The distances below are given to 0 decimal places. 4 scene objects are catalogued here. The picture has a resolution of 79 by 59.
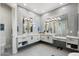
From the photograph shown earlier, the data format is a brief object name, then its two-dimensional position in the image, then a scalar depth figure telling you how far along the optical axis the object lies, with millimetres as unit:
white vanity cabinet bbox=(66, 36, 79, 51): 2000
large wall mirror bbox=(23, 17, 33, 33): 2224
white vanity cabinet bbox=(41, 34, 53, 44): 2284
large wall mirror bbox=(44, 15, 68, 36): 2106
